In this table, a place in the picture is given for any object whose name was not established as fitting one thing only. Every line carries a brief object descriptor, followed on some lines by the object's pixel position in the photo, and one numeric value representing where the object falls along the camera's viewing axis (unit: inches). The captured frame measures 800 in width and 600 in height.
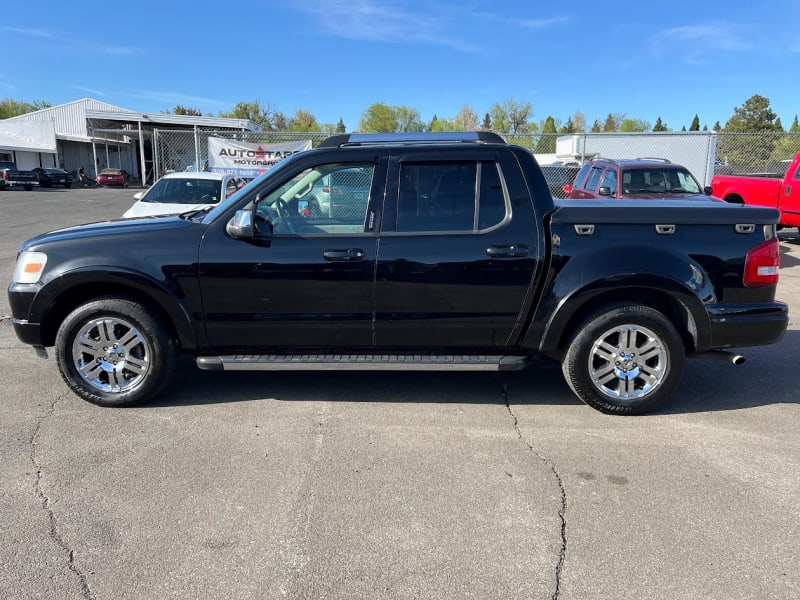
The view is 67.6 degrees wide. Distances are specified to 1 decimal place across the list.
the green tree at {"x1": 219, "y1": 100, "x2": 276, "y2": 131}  2972.4
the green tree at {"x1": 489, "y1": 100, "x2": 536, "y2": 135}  3171.8
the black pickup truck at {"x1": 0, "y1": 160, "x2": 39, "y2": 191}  1338.6
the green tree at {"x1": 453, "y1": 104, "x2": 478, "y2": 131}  3484.3
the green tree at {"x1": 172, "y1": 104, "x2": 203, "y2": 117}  2702.8
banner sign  604.1
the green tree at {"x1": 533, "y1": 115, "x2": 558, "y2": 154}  1415.5
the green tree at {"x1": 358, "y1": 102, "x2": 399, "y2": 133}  2967.5
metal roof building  1459.2
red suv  393.1
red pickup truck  457.7
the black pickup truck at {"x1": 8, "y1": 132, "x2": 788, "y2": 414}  161.3
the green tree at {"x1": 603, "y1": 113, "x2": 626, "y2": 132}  4047.7
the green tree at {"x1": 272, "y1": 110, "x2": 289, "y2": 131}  3011.8
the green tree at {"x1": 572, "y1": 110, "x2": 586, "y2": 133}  3914.9
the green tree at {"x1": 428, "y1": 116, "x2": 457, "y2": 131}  3164.4
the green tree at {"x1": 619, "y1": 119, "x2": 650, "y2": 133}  3814.0
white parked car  414.0
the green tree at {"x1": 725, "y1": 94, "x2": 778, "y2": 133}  2682.1
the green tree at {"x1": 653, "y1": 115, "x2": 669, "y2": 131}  4069.9
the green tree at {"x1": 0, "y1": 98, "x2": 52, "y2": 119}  3048.7
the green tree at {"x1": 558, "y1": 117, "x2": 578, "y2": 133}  3541.8
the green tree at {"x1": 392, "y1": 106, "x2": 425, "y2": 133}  3046.3
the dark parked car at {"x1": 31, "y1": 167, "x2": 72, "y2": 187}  1477.6
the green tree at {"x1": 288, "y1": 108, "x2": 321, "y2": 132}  3083.2
